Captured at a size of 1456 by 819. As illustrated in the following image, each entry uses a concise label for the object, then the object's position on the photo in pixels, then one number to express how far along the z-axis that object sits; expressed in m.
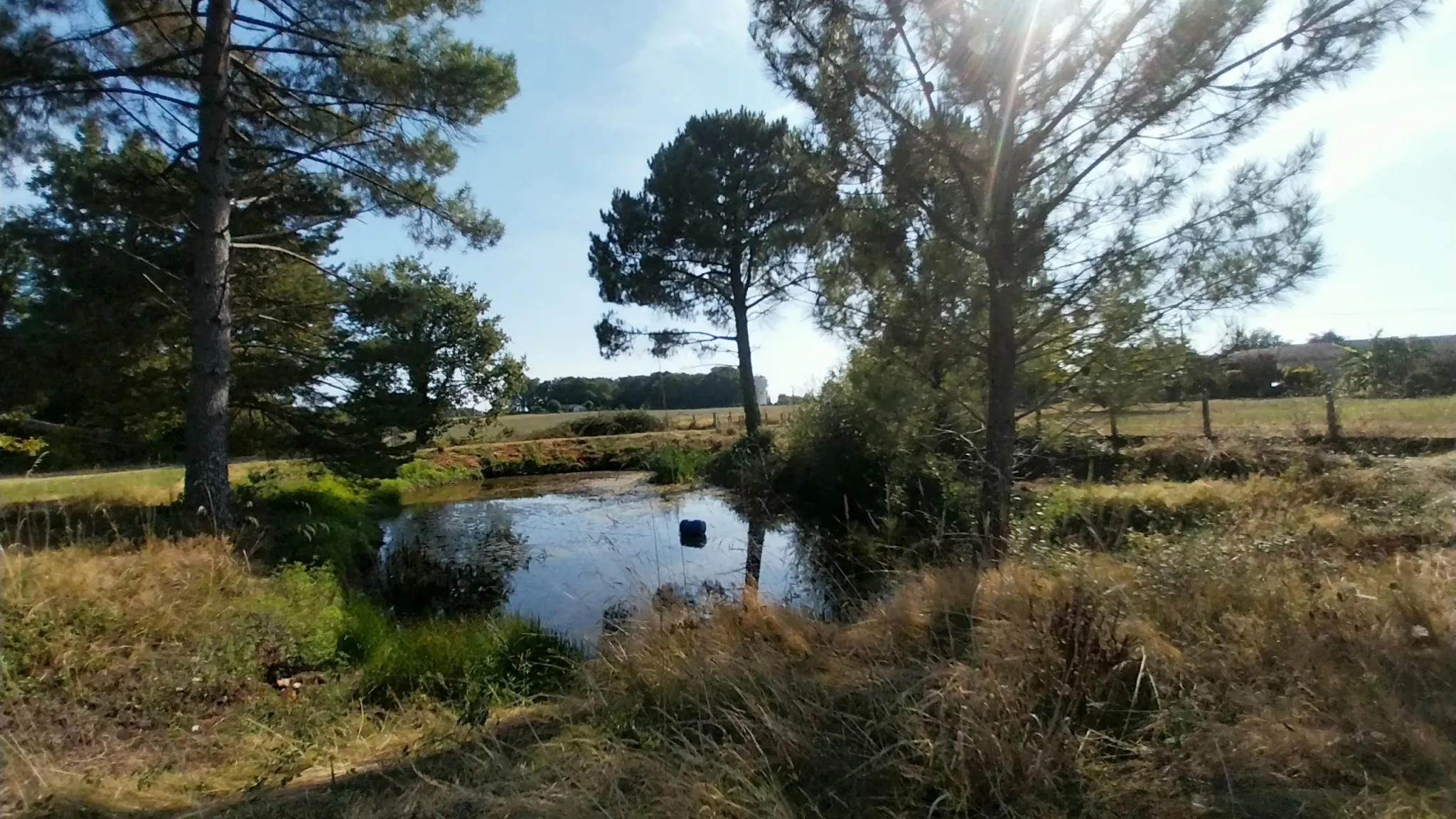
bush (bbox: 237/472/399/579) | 8.42
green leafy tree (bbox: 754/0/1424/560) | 5.07
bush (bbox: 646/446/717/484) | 21.97
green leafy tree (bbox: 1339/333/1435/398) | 12.53
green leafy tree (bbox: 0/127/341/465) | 8.77
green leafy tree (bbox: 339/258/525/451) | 9.84
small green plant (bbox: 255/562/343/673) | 5.66
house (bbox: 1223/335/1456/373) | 13.07
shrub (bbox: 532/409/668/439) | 33.44
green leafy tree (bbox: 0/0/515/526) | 7.65
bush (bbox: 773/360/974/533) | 6.77
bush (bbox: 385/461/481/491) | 21.91
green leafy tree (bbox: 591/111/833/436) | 22.06
